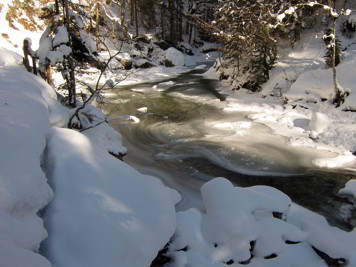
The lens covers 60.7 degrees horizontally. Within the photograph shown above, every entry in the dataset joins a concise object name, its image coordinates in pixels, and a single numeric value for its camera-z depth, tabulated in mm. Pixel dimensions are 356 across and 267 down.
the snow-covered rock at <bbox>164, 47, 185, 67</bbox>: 31055
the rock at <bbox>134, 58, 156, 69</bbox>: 28644
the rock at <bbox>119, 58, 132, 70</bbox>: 27688
